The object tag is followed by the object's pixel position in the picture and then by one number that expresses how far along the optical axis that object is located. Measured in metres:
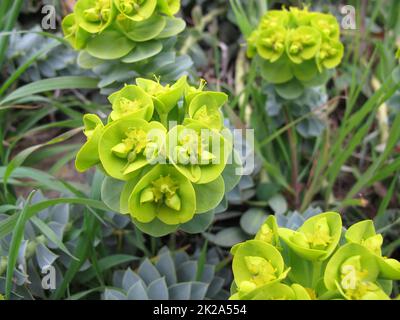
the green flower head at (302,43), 0.38
